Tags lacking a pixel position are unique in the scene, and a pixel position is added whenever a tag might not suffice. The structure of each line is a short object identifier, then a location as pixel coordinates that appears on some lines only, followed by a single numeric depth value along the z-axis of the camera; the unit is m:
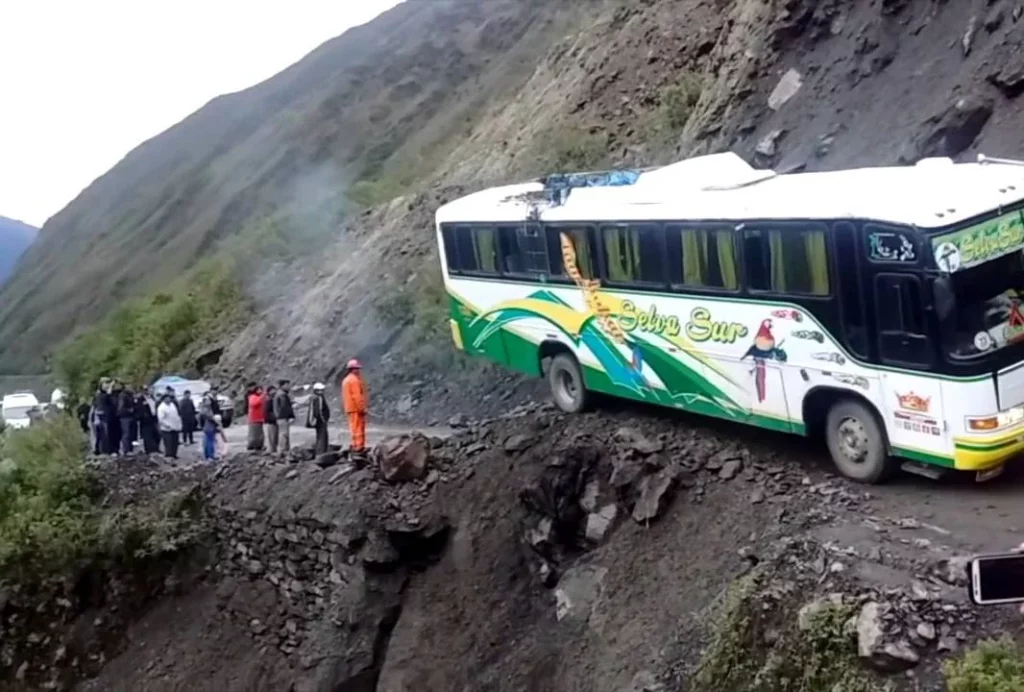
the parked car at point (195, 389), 23.89
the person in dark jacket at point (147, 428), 19.92
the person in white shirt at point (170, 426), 19.53
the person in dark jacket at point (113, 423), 19.70
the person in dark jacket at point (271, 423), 18.48
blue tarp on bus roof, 15.50
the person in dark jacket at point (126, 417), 19.73
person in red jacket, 18.50
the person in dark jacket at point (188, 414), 20.28
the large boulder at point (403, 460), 15.91
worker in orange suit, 16.34
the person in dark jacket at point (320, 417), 17.19
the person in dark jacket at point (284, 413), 18.17
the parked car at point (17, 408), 32.62
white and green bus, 10.43
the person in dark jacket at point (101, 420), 19.62
